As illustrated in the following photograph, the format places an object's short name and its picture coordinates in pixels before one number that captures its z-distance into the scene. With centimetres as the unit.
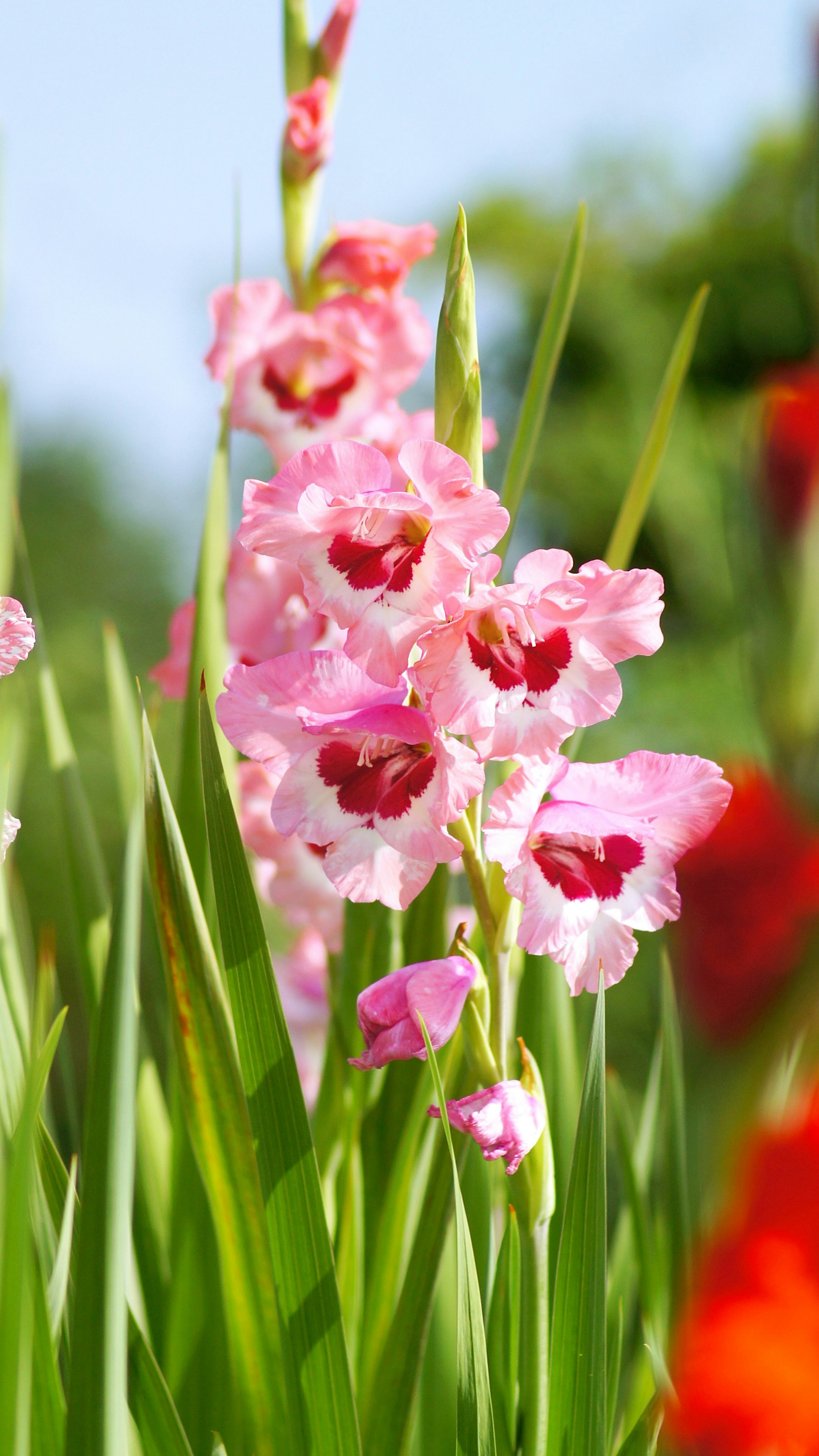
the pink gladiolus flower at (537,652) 208
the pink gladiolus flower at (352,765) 209
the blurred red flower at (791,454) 189
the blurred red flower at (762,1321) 149
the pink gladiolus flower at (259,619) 237
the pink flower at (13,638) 207
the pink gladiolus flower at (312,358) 238
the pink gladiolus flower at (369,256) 235
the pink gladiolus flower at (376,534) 208
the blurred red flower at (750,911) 145
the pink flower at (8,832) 205
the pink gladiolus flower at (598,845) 209
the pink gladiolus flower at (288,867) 236
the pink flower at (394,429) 232
